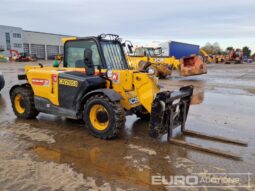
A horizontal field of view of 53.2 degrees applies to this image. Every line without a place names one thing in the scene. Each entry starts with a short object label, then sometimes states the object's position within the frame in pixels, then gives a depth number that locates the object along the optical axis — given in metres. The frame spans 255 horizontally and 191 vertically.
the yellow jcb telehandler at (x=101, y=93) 4.69
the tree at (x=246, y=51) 71.36
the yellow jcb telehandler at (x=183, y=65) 16.99
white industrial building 62.34
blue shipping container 35.06
